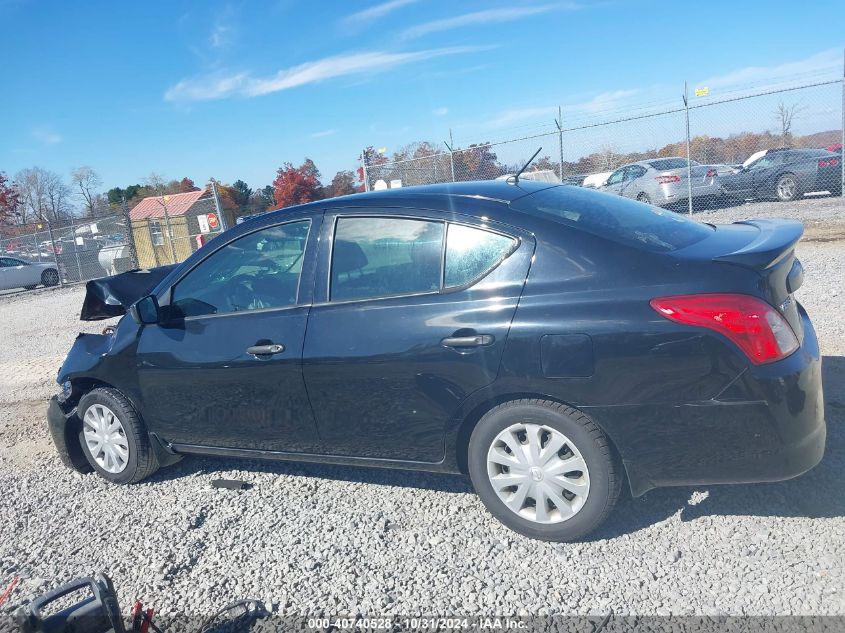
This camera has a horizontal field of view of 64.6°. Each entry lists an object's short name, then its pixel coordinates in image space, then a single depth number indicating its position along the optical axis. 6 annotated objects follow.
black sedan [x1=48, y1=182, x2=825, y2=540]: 2.74
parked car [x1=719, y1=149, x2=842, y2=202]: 14.53
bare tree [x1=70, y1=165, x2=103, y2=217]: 58.19
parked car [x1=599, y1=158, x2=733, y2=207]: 14.30
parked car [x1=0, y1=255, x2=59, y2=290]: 21.12
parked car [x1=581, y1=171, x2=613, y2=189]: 15.87
